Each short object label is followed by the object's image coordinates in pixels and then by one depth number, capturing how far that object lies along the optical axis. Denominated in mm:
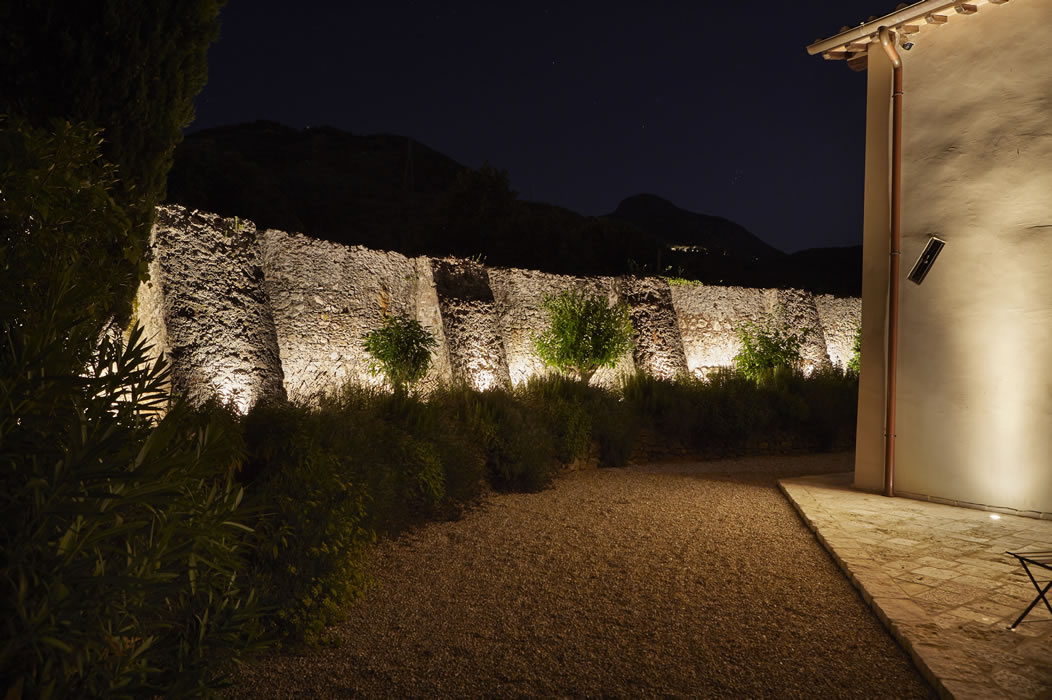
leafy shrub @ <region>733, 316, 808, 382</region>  12539
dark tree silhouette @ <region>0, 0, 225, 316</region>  4922
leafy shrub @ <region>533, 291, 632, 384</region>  10516
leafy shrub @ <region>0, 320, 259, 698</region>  1477
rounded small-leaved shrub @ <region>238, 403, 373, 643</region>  3145
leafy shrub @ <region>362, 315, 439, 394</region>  8375
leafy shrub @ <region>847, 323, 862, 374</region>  13968
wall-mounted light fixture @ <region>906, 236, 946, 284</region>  5922
